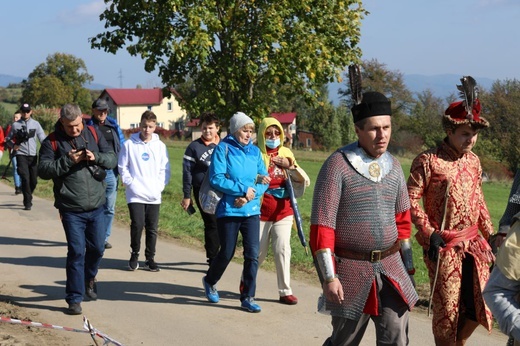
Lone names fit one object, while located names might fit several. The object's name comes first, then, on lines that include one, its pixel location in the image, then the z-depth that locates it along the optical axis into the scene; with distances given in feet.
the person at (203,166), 29.43
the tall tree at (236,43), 55.88
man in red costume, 18.16
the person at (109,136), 34.68
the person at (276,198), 26.40
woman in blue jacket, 24.21
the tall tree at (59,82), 309.22
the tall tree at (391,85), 314.35
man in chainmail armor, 15.24
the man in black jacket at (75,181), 24.11
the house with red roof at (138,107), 358.02
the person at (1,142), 45.43
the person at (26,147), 48.49
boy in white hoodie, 30.68
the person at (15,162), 49.83
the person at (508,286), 10.28
